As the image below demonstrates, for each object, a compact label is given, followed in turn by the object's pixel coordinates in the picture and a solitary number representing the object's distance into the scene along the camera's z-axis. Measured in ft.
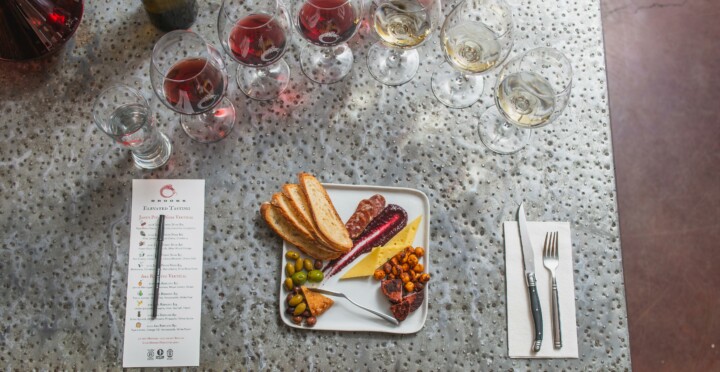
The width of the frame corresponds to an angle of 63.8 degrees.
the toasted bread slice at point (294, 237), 3.47
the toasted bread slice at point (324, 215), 3.42
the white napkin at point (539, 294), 3.43
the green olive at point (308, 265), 3.45
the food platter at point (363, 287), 3.41
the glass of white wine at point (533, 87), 3.37
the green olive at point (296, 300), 3.37
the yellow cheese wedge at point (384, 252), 3.49
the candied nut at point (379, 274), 3.46
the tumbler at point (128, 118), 3.47
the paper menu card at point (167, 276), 3.35
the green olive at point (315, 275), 3.43
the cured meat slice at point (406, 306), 3.40
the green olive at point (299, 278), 3.41
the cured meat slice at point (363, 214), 3.55
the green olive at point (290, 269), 3.45
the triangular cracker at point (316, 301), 3.37
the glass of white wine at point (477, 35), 3.41
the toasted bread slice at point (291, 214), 3.44
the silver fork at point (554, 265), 3.42
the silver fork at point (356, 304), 3.40
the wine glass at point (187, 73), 3.19
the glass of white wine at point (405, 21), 3.41
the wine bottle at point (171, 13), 3.68
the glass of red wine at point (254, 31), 3.27
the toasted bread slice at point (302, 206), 3.43
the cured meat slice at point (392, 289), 3.40
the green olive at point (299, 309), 3.36
